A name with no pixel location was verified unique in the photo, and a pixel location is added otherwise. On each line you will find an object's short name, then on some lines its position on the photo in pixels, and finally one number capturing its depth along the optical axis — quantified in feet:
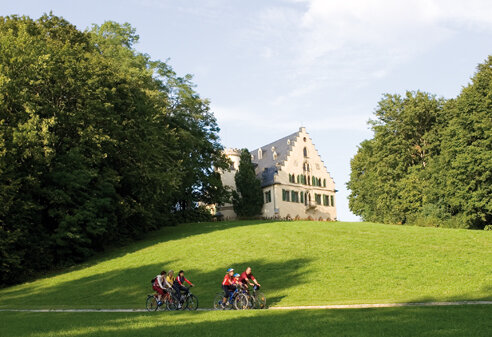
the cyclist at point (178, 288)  76.38
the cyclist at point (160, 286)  76.69
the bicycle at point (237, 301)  72.43
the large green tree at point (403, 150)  215.31
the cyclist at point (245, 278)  72.84
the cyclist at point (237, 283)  72.95
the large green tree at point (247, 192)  260.83
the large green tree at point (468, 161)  177.58
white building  267.39
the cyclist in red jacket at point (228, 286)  73.15
